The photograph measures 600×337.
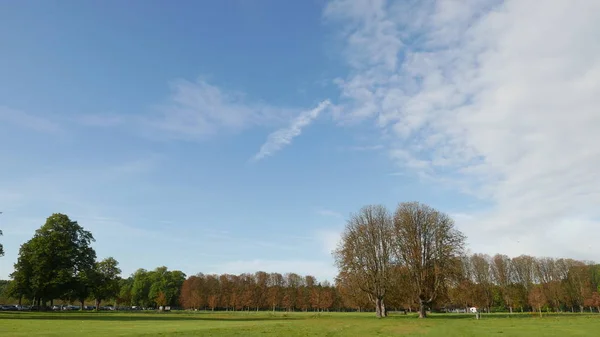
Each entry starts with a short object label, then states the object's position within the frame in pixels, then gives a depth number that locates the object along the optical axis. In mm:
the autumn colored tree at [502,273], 131500
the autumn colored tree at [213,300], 175750
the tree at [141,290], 186000
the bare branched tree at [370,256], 78438
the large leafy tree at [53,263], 82562
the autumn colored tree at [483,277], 124000
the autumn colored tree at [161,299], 181012
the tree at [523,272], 132750
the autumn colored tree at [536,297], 101312
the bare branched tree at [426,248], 73812
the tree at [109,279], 111456
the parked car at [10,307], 117625
